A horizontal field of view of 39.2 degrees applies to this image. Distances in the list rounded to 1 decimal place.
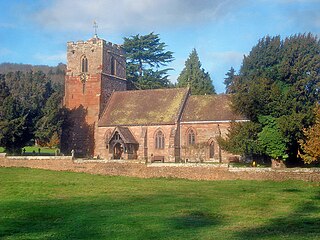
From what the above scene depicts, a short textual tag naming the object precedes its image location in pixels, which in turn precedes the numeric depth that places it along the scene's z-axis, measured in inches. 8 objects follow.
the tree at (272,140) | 1402.6
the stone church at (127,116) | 1895.9
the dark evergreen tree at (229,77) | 3857.3
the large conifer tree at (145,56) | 3058.6
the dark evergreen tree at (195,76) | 3065.9
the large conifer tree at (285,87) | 1384.1
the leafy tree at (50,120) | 1918.4
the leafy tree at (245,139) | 1449.3
